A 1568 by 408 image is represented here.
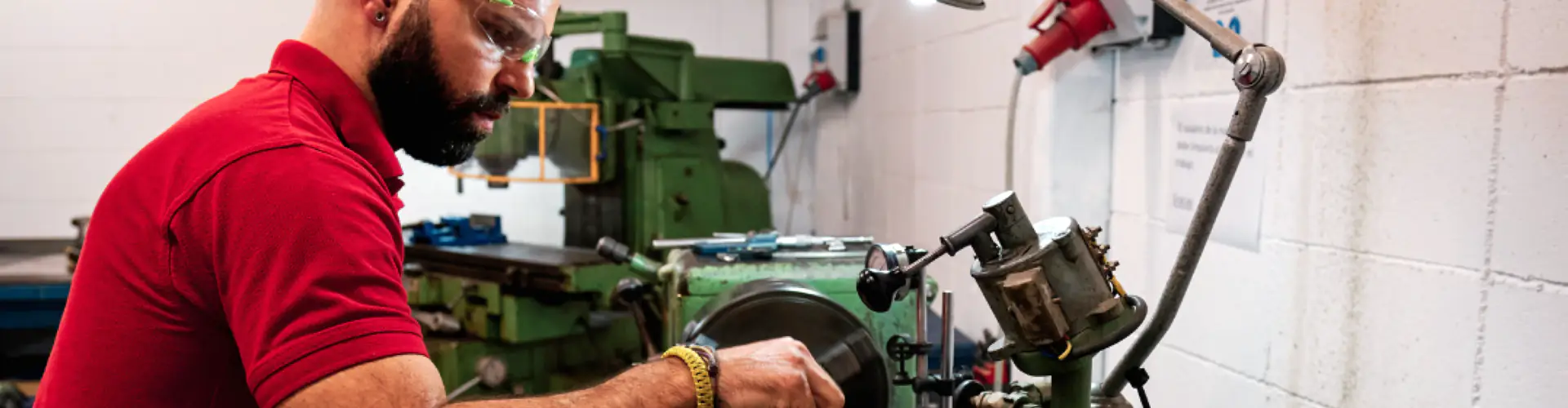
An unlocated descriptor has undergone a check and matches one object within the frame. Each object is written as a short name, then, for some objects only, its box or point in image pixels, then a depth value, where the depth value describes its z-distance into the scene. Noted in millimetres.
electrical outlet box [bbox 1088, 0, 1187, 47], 1409
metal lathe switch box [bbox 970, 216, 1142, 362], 895
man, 688
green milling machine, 2396
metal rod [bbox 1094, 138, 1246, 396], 978
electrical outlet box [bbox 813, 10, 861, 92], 3182
